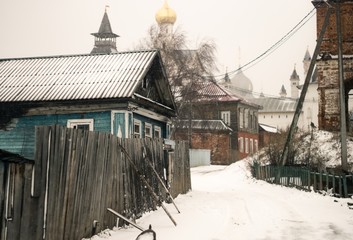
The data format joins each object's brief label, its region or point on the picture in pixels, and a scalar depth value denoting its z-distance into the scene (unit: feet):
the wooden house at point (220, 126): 142.20
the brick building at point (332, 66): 80.38
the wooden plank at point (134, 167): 29.86
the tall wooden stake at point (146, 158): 35.34
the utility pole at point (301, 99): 61.88
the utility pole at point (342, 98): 55.01
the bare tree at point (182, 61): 120.67
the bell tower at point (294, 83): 335.30
